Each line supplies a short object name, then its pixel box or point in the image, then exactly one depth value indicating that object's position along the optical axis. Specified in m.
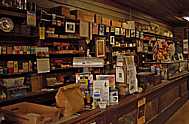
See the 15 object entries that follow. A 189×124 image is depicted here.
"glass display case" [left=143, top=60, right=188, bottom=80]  3.55
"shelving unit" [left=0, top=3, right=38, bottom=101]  2.86
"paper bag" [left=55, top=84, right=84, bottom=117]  1.65
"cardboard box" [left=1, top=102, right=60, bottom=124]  1.42
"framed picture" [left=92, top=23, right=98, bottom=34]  4.28
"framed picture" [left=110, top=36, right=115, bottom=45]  4.96
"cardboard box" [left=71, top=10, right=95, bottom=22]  3.92
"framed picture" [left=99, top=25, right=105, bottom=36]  4.48
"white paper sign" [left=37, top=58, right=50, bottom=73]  3.26
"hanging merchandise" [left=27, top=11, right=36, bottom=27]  3.03
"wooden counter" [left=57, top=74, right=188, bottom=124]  1.84
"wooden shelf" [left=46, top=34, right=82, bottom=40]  3.62
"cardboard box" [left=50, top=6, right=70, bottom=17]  3.58
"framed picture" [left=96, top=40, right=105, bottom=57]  4.44
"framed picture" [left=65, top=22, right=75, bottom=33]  3.73
